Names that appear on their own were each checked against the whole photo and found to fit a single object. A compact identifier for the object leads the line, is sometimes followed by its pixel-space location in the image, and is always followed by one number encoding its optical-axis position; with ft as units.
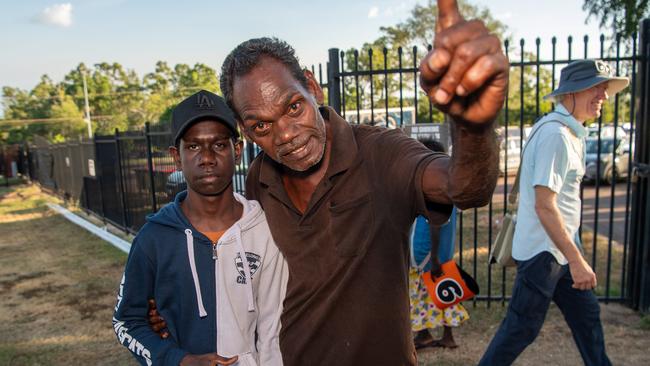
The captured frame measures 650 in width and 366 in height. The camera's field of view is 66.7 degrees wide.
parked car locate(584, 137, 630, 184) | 50.29
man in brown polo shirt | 5.30
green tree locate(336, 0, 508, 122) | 124.77
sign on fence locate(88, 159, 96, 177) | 37.45
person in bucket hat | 9.48
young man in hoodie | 6.12
